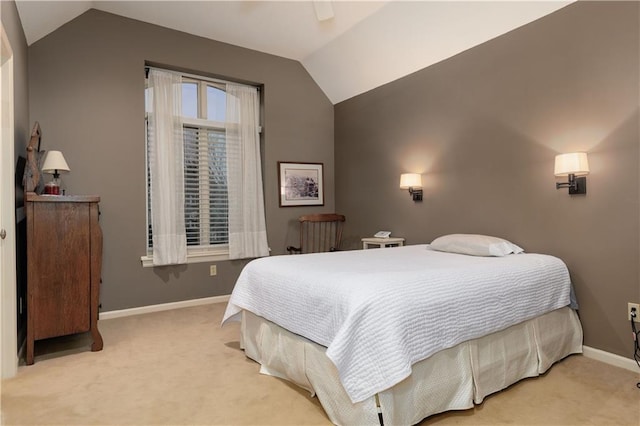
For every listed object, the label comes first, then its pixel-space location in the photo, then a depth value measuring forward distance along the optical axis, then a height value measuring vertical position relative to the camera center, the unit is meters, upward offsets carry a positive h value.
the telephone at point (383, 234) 4.18 -0.28
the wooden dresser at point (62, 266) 2.52 -0.36
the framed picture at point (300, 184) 4.74 +0.35
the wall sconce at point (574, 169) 2.52 +0.25
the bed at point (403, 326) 1.64 -0.61
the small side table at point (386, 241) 4.00 -0.34
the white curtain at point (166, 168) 3.91 +0.47
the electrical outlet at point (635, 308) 2.38 -0.66
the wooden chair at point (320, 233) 4.70 -0.29
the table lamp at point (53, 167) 2.88 +0.38
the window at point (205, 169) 4.24 +0.49
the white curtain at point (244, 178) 4.41 +0.40
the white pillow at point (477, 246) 2.66 -0.28
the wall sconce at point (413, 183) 3.80 +0.26
